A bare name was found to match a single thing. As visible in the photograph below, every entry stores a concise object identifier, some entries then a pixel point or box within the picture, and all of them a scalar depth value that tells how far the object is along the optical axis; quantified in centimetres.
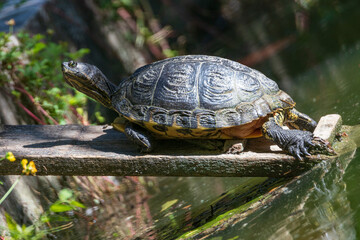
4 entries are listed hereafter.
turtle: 651
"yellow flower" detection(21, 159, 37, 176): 565
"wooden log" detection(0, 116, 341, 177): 652
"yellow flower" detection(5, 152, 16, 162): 552
